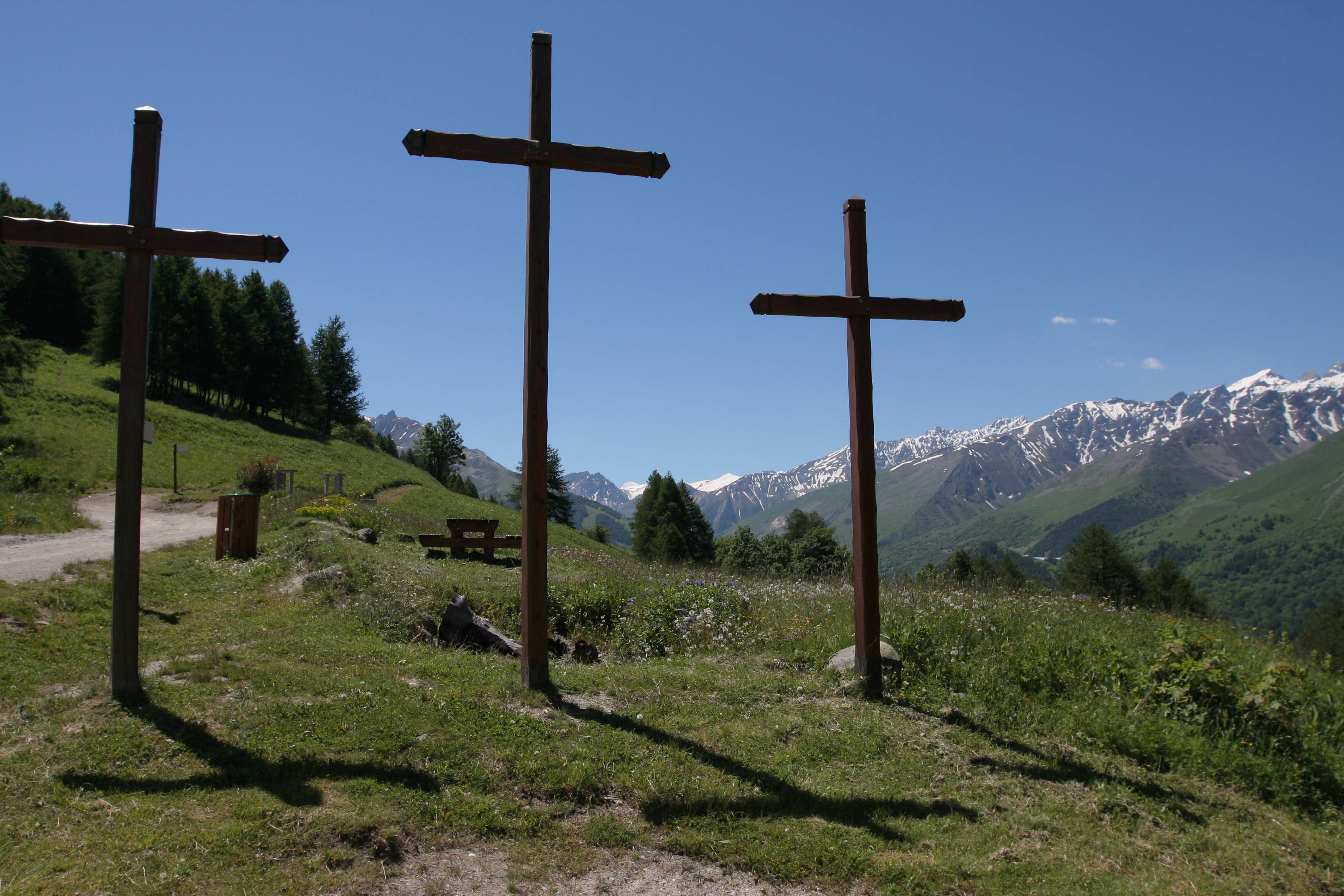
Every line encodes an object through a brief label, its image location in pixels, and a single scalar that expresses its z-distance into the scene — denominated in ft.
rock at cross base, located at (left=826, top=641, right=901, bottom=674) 25.43
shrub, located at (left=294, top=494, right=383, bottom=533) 60.49
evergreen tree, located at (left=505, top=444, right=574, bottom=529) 259.60
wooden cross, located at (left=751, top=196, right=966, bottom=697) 24.18
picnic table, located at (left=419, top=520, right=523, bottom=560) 51.49
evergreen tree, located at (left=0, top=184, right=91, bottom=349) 190.49
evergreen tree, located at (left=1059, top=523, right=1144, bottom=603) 158.51
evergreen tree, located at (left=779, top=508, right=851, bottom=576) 182.70
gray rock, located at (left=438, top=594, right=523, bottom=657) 27.76
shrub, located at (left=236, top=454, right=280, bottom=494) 89.30
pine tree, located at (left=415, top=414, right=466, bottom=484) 314.14
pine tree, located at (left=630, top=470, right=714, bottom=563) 230.27
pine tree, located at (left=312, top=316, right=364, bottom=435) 252.01
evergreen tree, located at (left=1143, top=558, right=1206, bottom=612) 137.69
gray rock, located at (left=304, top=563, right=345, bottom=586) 35.12
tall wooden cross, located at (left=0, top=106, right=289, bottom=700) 19.47
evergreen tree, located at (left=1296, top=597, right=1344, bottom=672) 144.25
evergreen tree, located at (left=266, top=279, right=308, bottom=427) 204.13
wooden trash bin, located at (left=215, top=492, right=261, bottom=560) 44.45
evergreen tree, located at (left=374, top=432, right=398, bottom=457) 314.90
